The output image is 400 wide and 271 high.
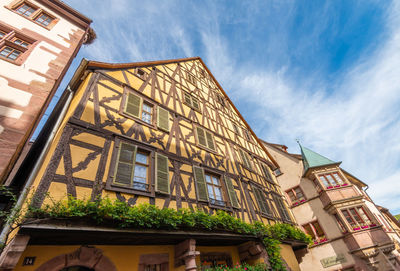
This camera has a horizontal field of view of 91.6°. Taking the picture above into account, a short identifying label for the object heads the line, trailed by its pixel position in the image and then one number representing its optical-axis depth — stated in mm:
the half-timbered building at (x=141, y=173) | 3773
